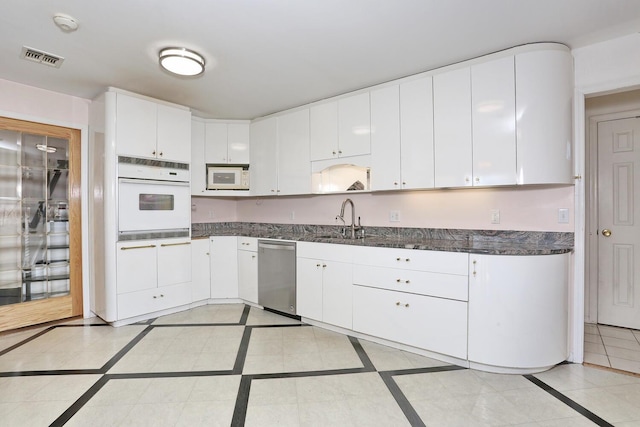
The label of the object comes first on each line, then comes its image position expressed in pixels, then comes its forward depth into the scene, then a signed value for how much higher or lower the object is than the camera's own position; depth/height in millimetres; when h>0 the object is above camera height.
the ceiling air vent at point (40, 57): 2472 +1242
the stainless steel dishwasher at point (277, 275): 3404 -677
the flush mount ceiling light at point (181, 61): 2430 +1177
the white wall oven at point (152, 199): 3195 +154
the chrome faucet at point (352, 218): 3445 -50
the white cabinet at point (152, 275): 3211 -654
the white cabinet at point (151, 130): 3166 +879
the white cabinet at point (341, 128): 3164 +883
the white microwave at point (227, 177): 4145 +474
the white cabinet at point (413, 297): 2385 -667
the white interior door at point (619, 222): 3107 -90
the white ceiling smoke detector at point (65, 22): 2043 +1242
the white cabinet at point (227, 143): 4156 +922
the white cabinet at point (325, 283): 2955 -668
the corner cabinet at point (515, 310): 2236 -678
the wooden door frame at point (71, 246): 3249 -347
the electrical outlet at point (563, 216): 2500 -22
